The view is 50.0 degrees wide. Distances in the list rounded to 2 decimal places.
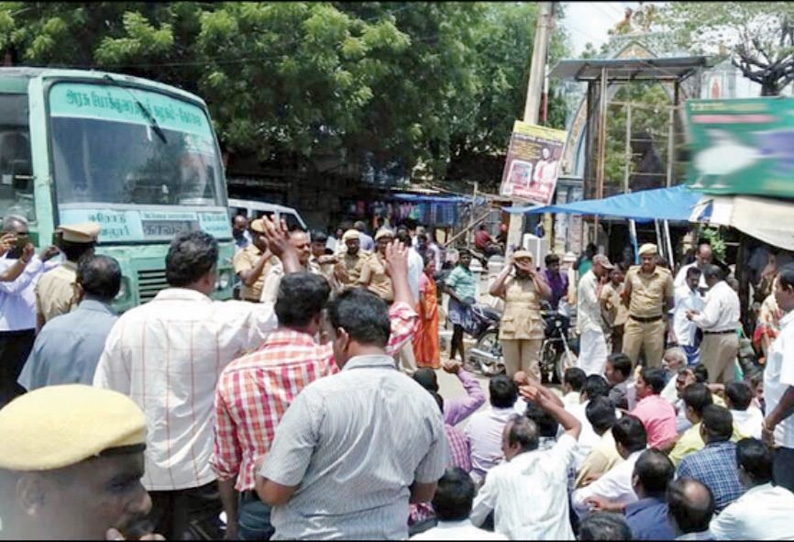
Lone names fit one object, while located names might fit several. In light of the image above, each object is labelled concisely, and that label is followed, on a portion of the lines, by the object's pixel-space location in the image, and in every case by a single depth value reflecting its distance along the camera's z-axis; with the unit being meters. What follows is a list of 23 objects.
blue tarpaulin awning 11.17
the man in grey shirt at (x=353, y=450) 2.31
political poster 10.94
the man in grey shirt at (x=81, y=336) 3.44
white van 13.57
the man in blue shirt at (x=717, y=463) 3.92
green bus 5.75
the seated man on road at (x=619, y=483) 3.87
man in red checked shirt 2.74
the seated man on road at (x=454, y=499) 3.19
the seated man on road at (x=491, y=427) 4.35
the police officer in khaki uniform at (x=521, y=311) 7.87
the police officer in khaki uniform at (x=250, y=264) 6.70
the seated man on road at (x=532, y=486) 2.99
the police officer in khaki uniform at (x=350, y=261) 8.05
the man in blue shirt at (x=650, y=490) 3.33
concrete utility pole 11.30
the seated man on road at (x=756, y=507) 3.43
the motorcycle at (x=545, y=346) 9.35
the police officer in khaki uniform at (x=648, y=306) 8.40
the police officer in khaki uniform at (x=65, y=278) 4.42
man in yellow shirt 4.52
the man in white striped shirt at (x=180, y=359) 3.04
